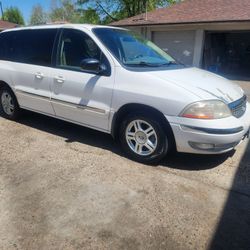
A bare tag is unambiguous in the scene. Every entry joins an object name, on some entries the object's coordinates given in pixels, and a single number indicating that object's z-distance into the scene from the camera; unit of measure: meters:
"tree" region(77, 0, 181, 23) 29.94
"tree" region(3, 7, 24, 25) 65.31
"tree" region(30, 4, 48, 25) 71.75
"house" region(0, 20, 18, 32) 31.22
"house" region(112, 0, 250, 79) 14.80
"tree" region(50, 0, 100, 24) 31.33
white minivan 3.56
